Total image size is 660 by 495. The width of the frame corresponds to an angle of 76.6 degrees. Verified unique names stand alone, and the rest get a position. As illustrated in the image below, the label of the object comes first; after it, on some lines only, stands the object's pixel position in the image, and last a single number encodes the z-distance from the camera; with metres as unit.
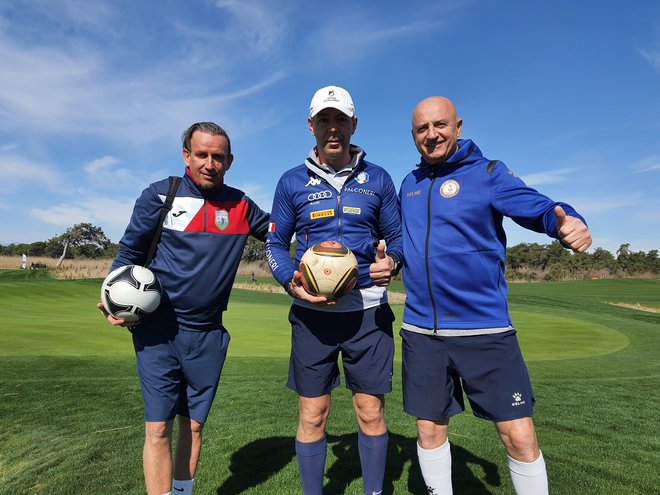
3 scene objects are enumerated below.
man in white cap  2.95
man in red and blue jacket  2.94
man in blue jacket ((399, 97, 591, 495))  2.55
